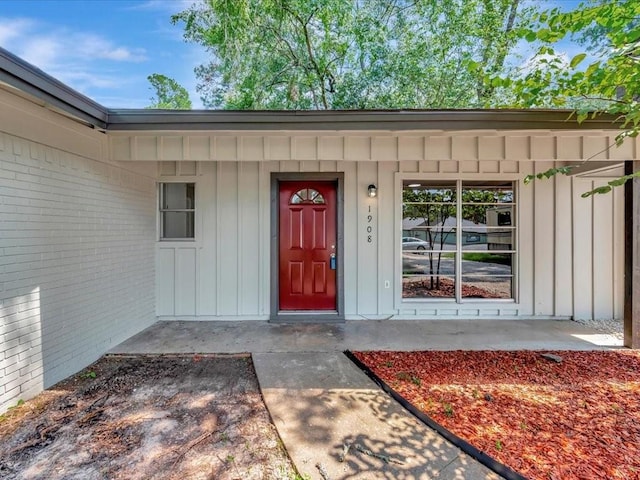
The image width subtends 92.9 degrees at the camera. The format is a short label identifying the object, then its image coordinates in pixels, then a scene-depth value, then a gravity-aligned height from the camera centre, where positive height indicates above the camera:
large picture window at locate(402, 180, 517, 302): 4.79 +0.03
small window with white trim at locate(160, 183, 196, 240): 4.77 +0.44
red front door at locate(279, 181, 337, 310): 4.74 +0.01
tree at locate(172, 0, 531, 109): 7.24 +4.85
